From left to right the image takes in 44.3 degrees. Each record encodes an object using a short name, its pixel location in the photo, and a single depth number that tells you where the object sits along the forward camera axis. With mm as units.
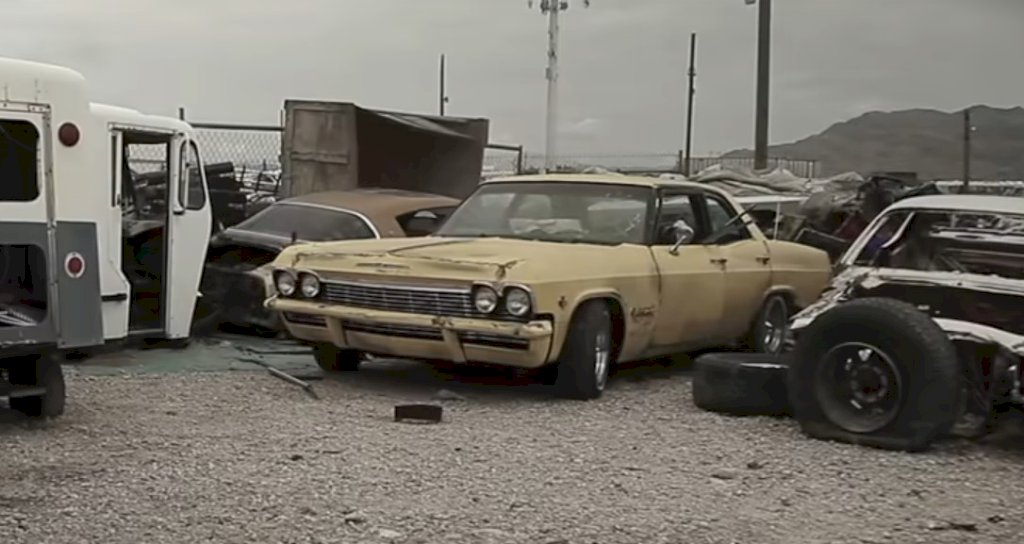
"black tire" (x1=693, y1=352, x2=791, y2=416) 7480
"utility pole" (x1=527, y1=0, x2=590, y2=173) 25703
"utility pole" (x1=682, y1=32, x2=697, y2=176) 40497
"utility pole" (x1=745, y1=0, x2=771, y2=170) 23281
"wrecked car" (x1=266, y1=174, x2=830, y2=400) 7539
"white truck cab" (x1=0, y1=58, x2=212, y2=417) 6535
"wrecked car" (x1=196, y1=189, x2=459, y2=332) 10250
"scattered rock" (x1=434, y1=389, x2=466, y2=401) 7969
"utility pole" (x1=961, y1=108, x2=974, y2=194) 18819
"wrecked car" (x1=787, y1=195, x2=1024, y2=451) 6512
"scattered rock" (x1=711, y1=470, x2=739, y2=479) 6023
